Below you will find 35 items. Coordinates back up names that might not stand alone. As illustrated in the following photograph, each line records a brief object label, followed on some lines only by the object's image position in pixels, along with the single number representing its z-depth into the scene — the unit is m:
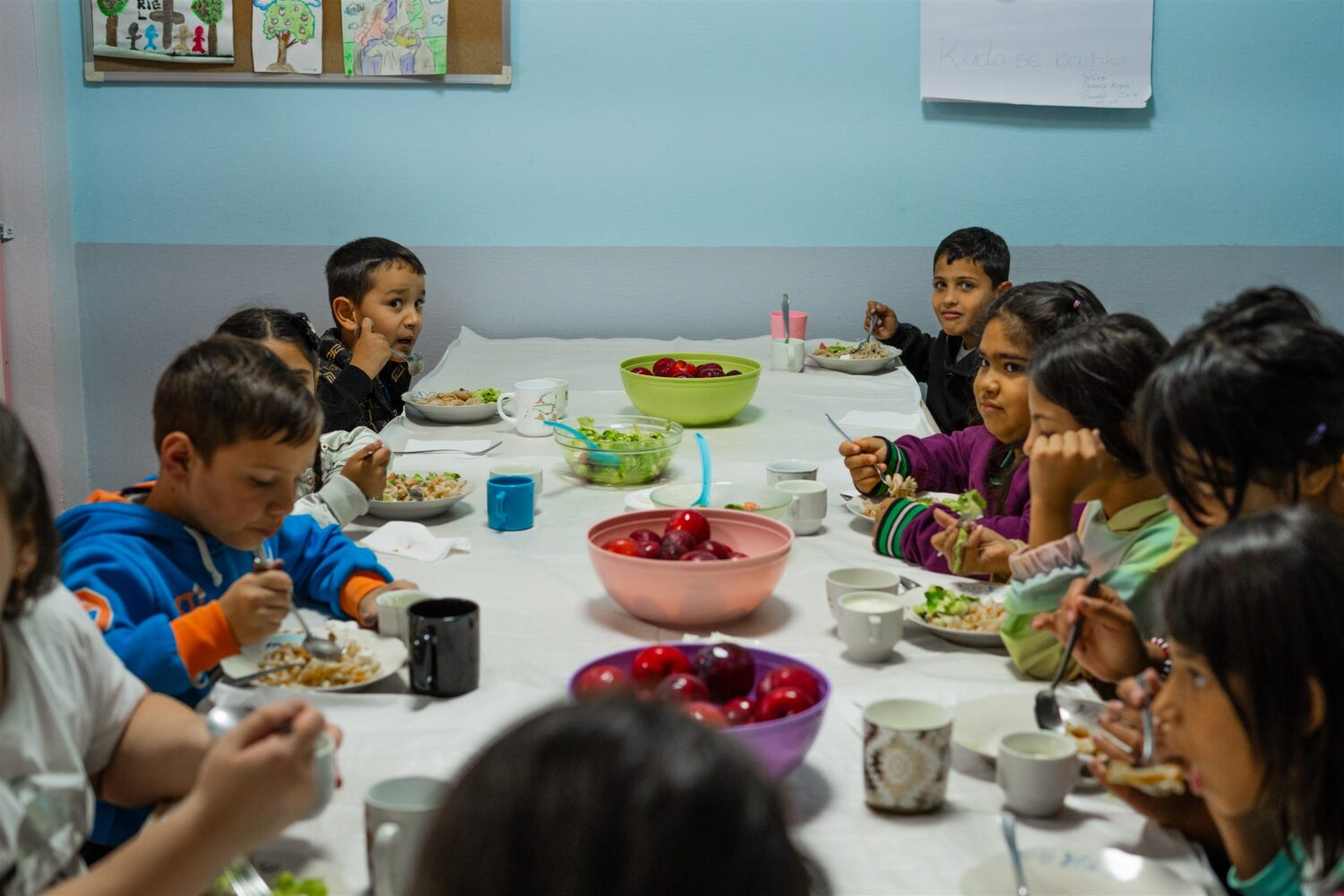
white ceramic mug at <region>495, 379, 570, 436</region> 2.84
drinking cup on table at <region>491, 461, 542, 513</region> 2.30
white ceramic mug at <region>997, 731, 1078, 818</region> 1.13
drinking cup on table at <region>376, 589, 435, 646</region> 1.56
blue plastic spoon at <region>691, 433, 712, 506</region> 2.12
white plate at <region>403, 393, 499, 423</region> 2.94
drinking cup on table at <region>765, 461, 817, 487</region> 2.26
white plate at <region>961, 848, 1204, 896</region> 1.01
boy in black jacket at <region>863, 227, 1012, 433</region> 3.59
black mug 1.38
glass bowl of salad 2.39
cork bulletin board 4.00
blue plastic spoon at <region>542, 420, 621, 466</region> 2.39
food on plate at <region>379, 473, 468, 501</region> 2.20
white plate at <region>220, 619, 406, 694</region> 1.42
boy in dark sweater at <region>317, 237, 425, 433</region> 3.24
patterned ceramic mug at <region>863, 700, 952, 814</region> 1.13
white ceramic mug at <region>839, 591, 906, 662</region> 1.50
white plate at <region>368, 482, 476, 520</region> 2.14
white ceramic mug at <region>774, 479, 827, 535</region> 2.09
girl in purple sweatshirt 1.95
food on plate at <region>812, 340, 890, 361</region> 3.61
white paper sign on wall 4.00
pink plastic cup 3.57
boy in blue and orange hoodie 1.34
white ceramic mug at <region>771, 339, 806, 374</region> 3.53
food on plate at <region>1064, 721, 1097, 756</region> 1.25
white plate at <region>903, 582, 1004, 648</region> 1.56
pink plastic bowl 1.58
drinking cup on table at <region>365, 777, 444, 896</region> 0.94
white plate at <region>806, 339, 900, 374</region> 3.52
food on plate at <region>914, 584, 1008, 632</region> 1.60
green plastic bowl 2.85
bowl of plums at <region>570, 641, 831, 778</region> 1.13
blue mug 2.10
